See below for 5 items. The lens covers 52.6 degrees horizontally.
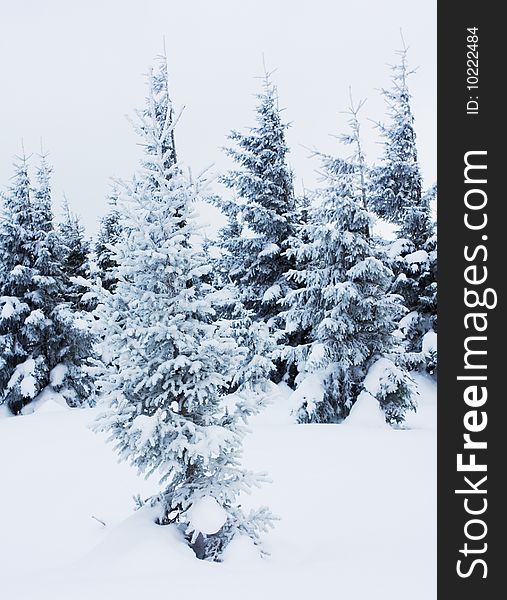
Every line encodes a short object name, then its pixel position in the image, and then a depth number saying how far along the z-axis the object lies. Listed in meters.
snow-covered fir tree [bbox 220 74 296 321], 17.20
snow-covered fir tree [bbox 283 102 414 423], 12.27
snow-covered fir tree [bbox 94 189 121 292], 25.05
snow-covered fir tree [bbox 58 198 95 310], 24.04
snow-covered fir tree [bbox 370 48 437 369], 16.20
